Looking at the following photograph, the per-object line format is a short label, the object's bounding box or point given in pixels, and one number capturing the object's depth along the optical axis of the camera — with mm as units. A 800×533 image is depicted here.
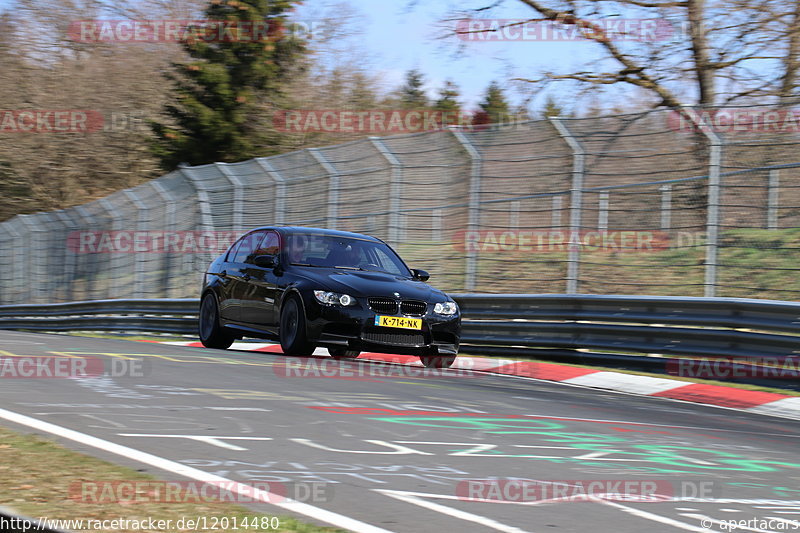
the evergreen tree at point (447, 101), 53469
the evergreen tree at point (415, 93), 50934
